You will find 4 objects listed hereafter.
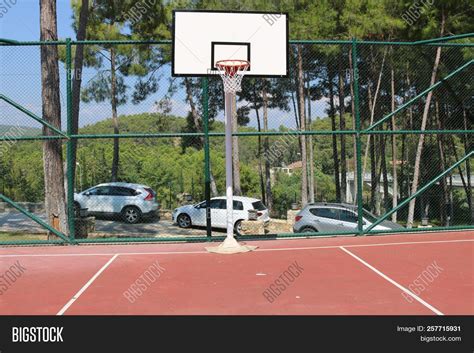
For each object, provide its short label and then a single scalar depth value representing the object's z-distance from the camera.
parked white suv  20.12
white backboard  9.62
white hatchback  18.20
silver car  13.95
